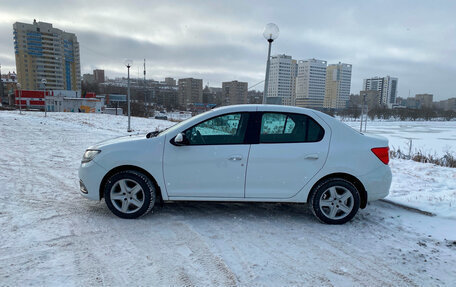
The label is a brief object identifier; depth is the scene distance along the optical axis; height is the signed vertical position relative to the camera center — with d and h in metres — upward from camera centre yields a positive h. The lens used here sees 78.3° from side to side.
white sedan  3.88 -0.78
